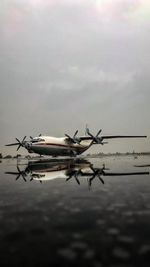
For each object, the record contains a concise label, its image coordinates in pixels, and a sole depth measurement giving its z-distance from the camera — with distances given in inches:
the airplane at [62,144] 1785.0
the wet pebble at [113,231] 181.8
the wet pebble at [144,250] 140.4
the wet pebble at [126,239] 162.6
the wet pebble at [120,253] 138.5
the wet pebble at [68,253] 140.2
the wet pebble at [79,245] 154.8
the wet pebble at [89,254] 139.7
